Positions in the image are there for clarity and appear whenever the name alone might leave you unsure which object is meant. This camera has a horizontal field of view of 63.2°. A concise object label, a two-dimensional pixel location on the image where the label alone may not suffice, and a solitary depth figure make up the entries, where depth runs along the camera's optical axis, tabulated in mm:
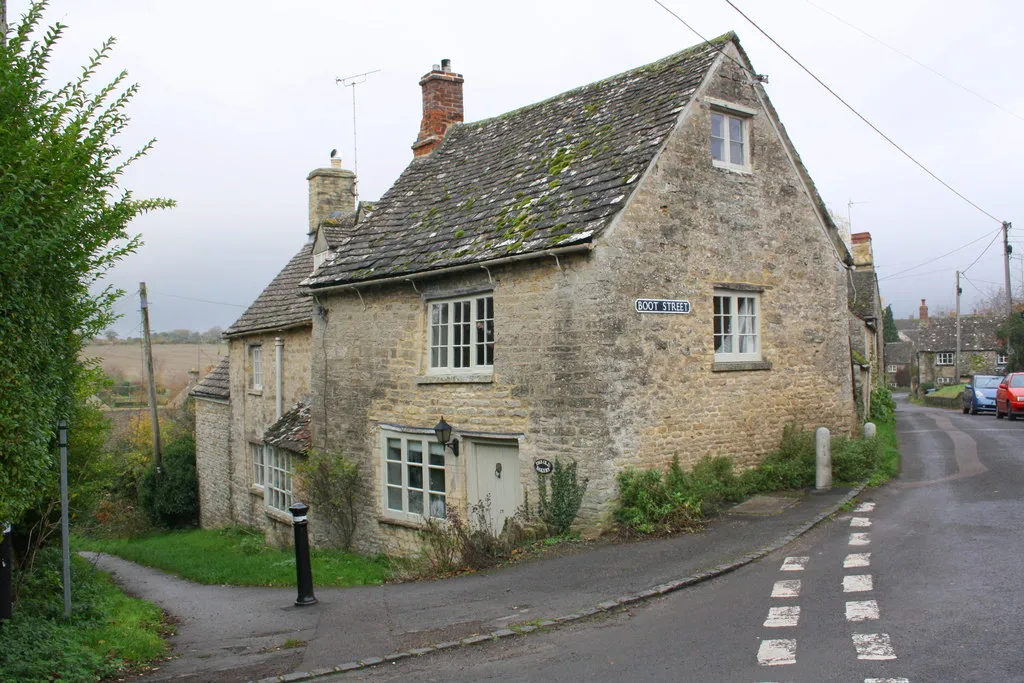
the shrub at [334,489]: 16562
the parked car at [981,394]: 32125
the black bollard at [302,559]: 10430
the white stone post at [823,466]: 13766
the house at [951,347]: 70000
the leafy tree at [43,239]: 6887
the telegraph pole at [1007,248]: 38969
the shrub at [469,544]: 11656
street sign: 12664
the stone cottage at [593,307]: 12492
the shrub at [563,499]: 12219
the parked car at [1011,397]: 26570
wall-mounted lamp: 14086
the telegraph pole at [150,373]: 29359
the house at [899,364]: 87500
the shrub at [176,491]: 28438
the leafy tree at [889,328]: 95375
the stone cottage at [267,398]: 20397
